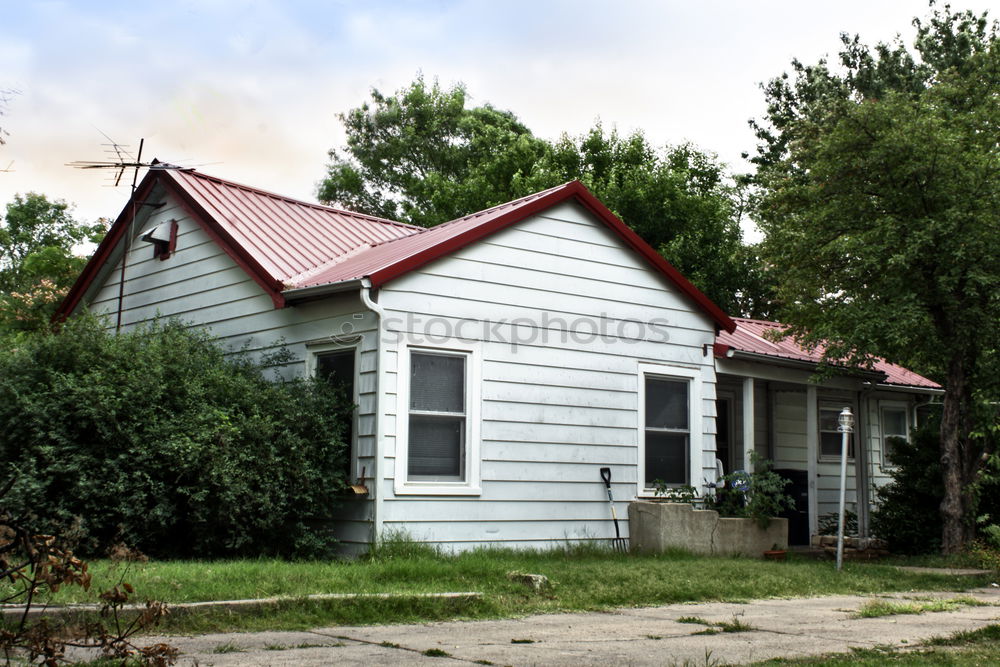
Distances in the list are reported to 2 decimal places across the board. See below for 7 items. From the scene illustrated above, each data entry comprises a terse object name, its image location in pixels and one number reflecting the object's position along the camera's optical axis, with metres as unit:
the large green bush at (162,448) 10.20
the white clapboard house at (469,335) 11.71
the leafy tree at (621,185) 29.86
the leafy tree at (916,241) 13.74
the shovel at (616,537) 13.34
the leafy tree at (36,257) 21.75
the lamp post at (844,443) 12.76
